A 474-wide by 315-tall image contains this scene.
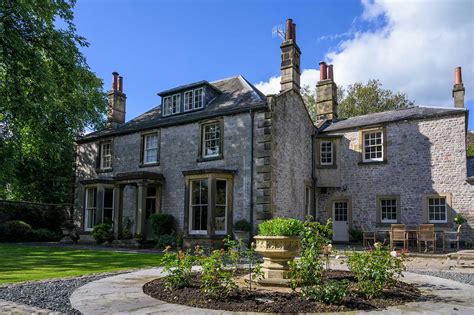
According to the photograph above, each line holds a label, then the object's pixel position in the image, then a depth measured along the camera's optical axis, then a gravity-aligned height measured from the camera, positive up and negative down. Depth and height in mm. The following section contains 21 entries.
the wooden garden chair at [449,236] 17658 -1423
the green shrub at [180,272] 7043 -1244
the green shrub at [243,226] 15961 -953
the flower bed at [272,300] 5770 -1491
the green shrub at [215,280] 6258 -1218
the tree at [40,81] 14602 +4930
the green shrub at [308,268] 6754 -1103
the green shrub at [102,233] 19688 -1598
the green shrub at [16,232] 22141 -1776
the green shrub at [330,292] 5904 -1311
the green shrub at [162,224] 18125 -1031
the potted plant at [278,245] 7625 -816
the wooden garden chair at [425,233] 15258 -1143
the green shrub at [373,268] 6438 -1085
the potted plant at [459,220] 17328 -688
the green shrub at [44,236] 22841 -2044
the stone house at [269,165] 16734 +1743
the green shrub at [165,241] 17359 -1709
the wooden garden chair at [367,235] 18055 -1503
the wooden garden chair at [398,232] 15594 -1122
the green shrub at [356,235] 19516 -1540
